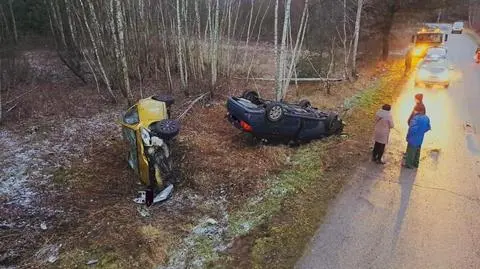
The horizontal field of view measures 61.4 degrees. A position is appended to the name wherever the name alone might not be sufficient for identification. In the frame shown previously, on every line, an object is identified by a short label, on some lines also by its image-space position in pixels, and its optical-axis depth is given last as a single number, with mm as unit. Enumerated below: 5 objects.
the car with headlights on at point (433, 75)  16500
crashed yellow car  7340
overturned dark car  8758
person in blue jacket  8461
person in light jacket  8559
